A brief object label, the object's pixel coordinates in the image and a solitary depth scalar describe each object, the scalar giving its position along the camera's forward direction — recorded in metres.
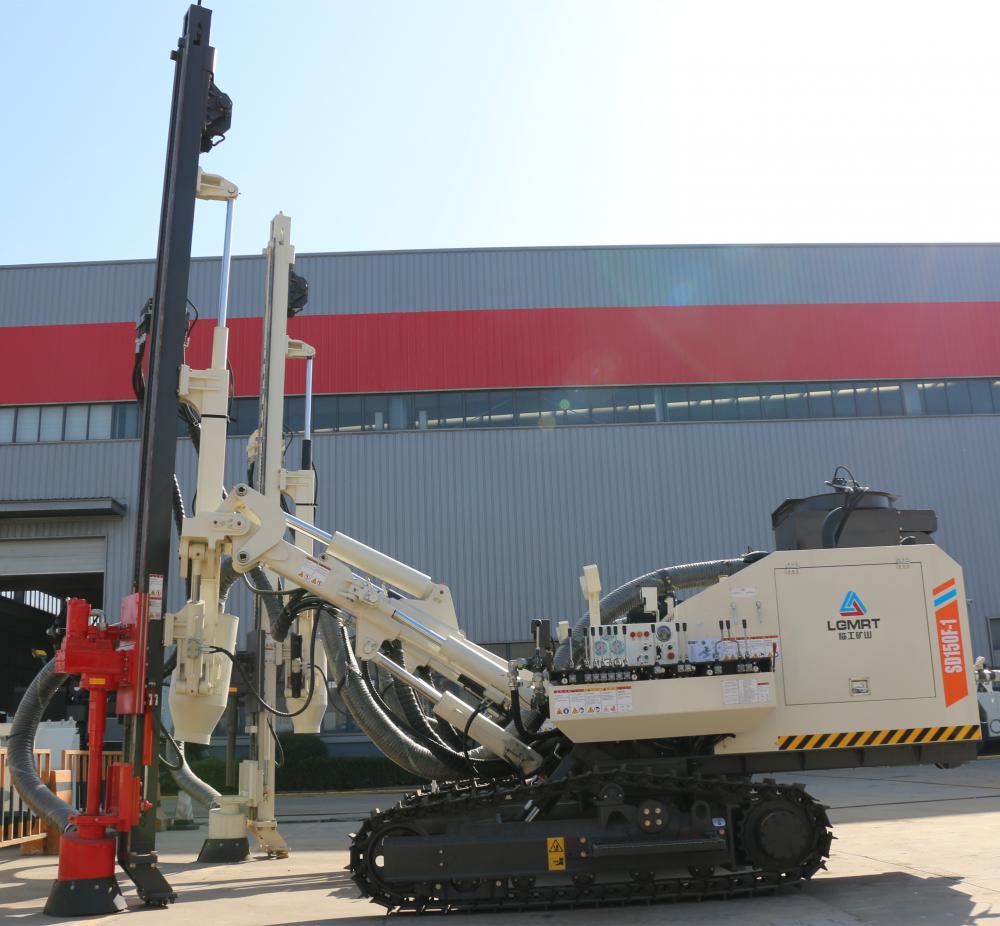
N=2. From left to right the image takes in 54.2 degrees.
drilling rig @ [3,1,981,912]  7.47
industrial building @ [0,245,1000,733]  26.41
